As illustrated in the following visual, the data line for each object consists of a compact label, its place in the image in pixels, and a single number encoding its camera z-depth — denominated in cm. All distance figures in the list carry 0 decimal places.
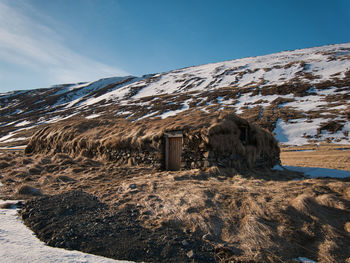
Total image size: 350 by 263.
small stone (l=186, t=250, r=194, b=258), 361
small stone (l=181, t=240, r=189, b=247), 394
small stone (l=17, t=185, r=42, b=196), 704
